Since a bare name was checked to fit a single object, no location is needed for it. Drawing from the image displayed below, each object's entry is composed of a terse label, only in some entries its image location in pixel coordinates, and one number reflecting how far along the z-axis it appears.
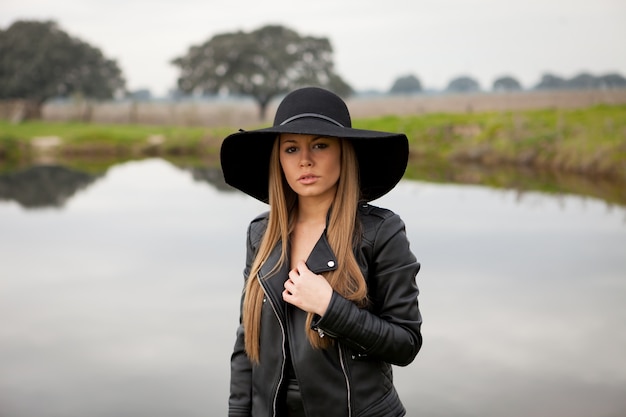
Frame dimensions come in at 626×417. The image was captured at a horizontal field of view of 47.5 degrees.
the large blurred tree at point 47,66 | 42.25
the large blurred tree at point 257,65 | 41.75
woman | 1.93
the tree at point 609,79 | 58.15
